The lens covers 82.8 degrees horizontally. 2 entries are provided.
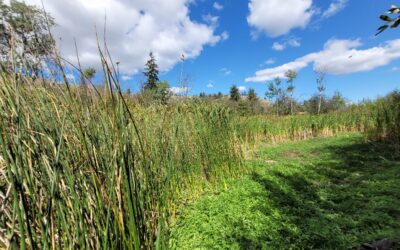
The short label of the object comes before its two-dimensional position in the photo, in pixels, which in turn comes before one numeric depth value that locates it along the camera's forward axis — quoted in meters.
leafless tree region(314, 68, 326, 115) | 37.44
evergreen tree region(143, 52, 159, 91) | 29.68
